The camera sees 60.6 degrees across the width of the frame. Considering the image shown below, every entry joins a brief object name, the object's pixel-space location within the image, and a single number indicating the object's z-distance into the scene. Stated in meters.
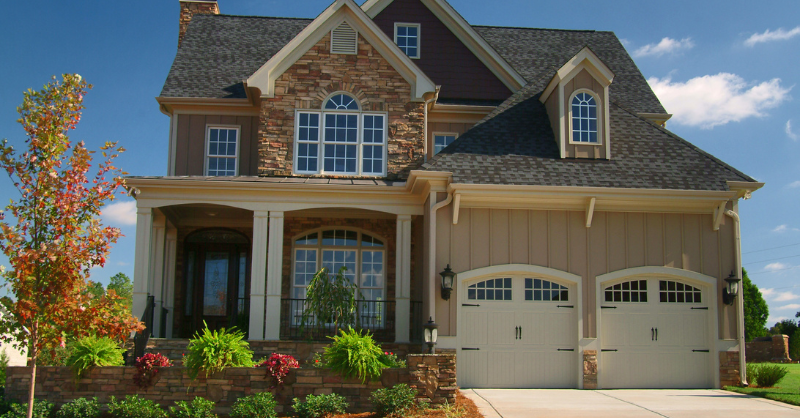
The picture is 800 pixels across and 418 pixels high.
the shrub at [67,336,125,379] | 10.88
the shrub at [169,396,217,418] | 10.38
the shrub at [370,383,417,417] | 10.28
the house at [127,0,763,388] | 13.44
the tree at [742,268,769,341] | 27.05
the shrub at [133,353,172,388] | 10.79
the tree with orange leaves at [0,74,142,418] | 9.03
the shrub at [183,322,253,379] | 10.75
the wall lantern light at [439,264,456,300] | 12.91
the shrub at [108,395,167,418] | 10.35
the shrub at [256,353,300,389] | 10.73
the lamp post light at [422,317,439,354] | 12.01
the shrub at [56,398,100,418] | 10.45
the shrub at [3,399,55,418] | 10.36
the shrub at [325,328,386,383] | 10.73
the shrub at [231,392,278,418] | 10.26
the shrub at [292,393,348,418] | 10.36
